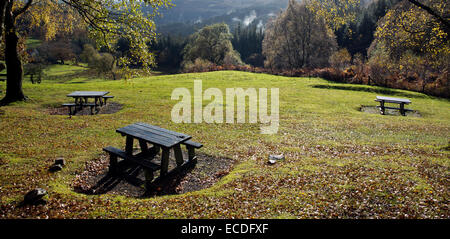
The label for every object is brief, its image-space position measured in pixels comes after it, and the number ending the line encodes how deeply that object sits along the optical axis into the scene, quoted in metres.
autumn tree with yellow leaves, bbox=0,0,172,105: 10.85
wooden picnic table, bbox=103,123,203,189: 7.83
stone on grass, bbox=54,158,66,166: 8.73
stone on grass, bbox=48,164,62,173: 8.33
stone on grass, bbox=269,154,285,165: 9.56
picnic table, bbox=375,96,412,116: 19.23
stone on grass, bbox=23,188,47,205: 6.13
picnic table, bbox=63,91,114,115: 16.92
